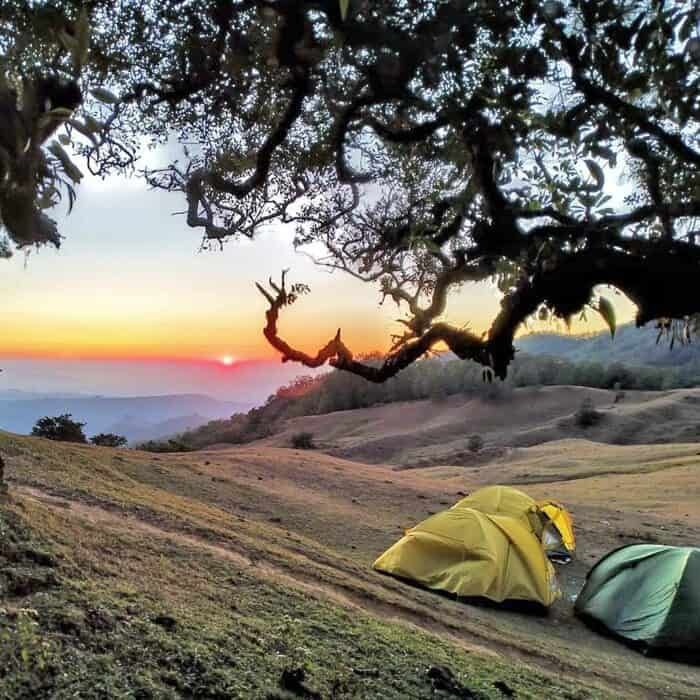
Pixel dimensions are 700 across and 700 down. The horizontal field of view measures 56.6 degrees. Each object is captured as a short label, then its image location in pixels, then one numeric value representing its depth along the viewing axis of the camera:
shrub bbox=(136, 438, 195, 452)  24.25
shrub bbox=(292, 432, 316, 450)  32.59
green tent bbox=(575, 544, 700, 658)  7.88
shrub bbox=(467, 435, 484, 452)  30.32
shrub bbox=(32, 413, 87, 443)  19.59
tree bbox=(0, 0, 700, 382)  3.21
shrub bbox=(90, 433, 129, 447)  21.02
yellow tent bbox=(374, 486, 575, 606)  8.85
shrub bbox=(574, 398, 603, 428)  34.91
